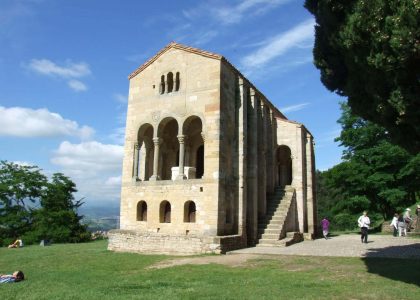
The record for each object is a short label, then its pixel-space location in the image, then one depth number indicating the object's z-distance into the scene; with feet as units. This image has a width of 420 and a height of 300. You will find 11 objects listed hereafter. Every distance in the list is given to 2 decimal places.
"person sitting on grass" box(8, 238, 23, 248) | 79.56
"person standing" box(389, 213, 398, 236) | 81.15
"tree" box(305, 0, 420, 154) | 24.04
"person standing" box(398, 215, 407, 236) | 80.03
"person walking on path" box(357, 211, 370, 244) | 63.93
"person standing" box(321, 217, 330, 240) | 79.56
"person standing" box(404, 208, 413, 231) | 83.35
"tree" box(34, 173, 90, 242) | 100.12
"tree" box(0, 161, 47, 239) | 109.09
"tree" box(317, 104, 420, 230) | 95.86
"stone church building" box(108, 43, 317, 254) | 61.11
